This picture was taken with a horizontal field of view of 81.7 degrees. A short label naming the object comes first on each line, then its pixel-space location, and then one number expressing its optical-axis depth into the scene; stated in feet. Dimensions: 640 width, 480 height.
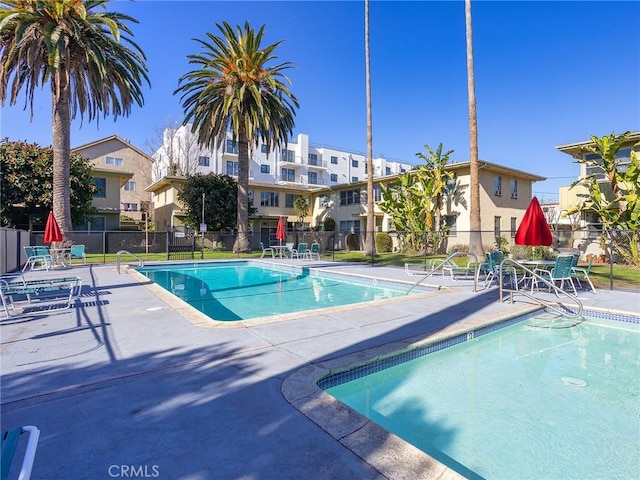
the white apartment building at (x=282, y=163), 142.61
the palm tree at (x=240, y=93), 72.84
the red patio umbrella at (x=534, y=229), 24.23
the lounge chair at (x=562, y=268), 28.73
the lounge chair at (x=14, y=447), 5.24
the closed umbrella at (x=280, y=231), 65.87
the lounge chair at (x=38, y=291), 21.73
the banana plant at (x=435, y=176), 79.87
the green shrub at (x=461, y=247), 78.70
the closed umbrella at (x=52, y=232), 45.55
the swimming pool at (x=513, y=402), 10.36
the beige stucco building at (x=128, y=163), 136.36
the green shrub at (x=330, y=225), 109.39
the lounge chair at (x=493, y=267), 33.43
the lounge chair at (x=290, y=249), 68.95
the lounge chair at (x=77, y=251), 54.60
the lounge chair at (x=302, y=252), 70.03
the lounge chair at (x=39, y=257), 47.60
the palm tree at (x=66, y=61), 54.19
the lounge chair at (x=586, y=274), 31.34
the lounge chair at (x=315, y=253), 71.42
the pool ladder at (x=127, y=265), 43.04
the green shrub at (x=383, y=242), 87.92
